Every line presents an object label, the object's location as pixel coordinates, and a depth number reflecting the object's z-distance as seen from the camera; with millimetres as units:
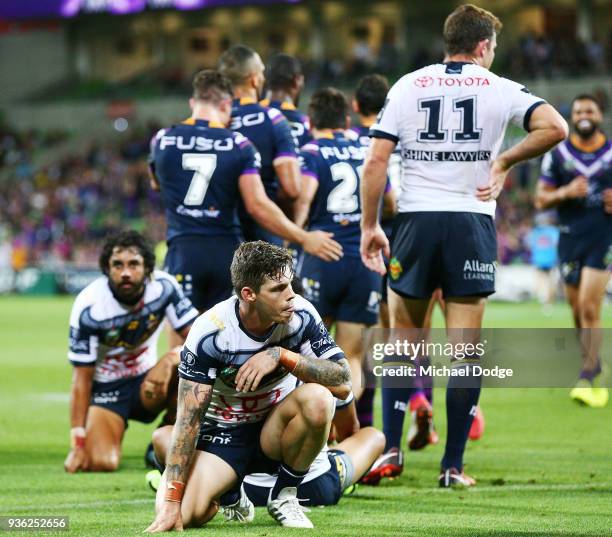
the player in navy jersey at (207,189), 15297
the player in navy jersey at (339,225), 15977
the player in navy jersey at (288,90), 17609
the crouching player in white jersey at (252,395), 10156
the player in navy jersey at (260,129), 16253
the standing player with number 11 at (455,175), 12758
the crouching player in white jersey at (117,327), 14773
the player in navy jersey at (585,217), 20500
